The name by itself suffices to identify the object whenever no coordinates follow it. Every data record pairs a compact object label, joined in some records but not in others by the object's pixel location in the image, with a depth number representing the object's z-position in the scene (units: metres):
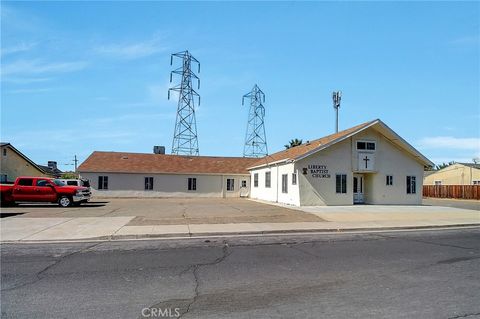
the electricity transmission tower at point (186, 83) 52.88
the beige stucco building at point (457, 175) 54.41
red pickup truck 26.52
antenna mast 46.53
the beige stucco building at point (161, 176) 40.75
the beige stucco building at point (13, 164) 40.56
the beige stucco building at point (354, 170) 28.64
